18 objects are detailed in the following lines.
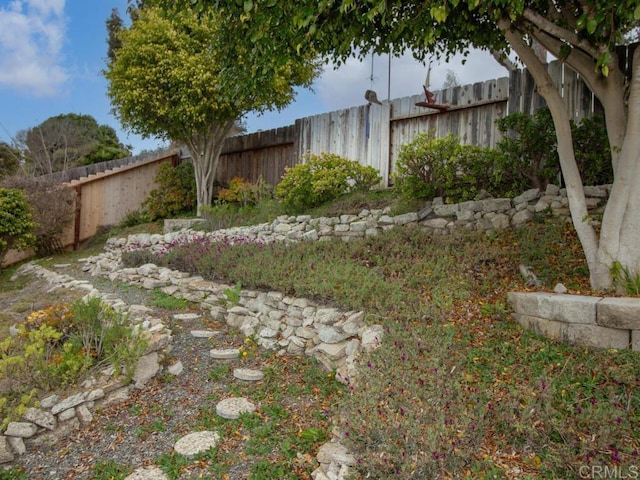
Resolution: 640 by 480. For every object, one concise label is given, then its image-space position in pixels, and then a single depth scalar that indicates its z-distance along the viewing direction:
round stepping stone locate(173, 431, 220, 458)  2.79
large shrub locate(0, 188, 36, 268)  8.43
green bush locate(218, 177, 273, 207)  9.29
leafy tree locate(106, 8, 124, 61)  18.88
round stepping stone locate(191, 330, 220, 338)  4.49
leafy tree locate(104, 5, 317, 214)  8.65
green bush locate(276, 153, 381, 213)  7.38
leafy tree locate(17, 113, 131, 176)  20.69
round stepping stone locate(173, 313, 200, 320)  4.92
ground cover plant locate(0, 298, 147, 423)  3.31
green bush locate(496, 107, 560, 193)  5.58
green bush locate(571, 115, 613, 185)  5.14
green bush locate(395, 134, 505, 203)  5.87
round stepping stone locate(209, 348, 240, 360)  4.05
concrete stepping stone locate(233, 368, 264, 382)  3.64
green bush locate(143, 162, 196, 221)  11.05
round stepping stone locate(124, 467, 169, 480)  2.61
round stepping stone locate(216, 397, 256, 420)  3.13
